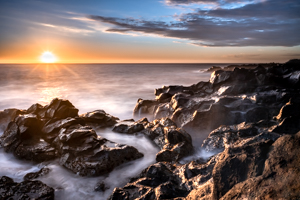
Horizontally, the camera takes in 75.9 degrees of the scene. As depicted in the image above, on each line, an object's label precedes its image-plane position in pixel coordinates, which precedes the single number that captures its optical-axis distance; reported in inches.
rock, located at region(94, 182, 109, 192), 231.1
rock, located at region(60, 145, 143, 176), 259.6
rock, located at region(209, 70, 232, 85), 514.9
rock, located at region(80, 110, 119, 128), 416.8
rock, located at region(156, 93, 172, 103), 562.5
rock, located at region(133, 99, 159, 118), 557.3
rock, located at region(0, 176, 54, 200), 197.9
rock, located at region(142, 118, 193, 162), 279.6
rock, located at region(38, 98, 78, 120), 367.1
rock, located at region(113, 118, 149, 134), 389.1
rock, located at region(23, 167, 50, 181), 253.1
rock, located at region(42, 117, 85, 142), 325.2
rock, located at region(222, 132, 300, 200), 91.6
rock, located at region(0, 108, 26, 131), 427.2
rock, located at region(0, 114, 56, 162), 293.4
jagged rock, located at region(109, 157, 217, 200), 160.4
